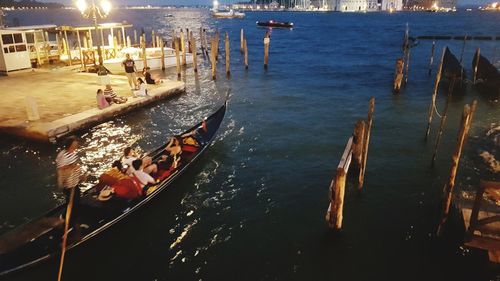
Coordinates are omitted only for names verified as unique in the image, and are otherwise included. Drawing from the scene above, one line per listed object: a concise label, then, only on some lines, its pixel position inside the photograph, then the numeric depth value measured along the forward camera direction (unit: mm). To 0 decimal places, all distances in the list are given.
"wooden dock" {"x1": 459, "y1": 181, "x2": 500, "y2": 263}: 6270
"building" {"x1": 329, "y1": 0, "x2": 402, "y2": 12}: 186125
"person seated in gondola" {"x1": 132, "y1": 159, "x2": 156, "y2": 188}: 8492
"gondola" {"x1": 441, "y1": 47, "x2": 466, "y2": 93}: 20828
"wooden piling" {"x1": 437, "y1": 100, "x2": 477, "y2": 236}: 7465
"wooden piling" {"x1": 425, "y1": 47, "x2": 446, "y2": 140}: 13172
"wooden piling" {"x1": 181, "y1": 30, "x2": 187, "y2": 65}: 28070
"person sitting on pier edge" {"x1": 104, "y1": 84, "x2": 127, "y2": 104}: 14833
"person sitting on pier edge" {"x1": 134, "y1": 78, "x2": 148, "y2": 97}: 16297
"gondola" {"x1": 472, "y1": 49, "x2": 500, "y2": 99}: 19453
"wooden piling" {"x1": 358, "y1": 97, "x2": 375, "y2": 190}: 9406
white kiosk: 18558
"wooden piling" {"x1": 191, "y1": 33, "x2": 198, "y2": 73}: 26508
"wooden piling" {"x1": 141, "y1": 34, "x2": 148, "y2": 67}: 24469
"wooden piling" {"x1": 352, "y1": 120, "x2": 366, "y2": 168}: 8766
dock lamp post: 15680
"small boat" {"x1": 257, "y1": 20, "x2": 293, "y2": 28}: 77938
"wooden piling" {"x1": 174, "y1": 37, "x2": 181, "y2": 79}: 24672
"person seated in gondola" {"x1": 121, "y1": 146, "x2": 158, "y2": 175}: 8477
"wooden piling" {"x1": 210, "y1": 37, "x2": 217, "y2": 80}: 24123
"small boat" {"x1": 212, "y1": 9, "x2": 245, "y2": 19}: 129250
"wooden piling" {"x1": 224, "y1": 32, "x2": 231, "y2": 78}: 25664
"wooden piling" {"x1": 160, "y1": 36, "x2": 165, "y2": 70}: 26531
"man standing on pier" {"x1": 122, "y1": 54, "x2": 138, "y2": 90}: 16156
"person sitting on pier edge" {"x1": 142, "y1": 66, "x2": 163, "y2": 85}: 18458
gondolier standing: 6765
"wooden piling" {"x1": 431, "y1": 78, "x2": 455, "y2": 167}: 11080
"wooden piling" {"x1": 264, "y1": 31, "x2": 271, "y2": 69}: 29150
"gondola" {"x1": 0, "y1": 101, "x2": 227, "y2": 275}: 6301
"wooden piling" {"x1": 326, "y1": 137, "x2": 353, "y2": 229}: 6957
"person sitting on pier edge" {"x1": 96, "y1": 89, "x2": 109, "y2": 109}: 13883
